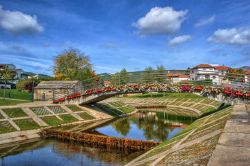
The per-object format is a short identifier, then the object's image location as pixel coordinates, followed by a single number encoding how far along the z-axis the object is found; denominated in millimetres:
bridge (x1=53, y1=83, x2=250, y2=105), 22820
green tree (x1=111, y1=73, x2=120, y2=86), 32408
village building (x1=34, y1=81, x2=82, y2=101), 44238
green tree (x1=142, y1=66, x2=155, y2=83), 29615
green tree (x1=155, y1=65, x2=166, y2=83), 28402
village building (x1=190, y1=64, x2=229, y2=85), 24568
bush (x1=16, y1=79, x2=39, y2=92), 61939
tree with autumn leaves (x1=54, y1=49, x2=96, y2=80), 80199
